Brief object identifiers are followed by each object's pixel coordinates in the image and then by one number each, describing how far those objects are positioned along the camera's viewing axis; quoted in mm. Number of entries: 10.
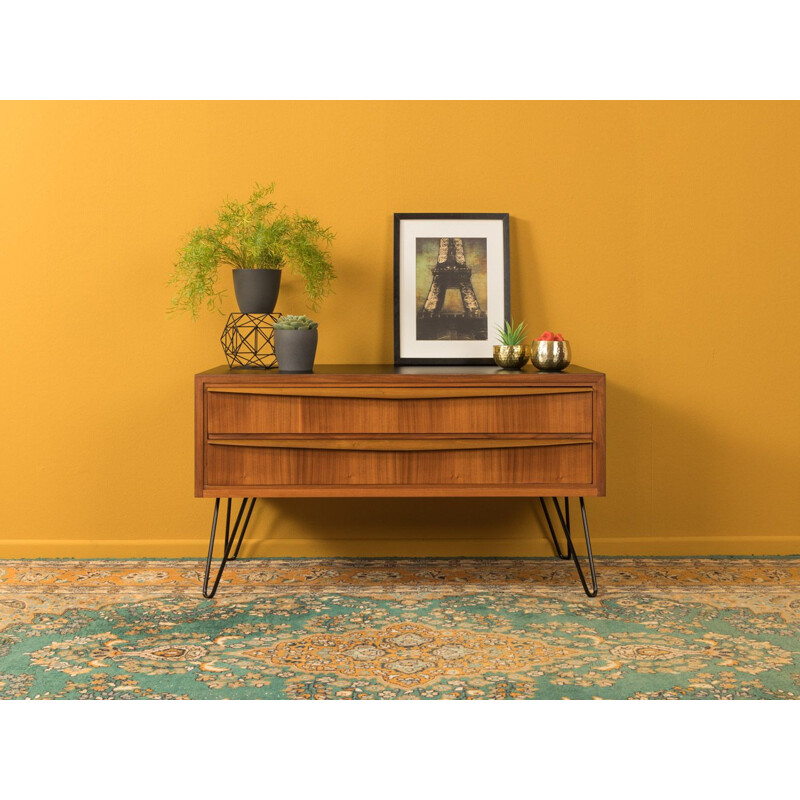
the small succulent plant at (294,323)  3354
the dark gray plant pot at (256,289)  3547
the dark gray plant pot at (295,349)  3352
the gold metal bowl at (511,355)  3408
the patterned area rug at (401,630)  2525
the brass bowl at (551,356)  3316
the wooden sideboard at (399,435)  3248
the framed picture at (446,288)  3797
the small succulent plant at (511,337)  3441
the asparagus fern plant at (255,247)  3543
